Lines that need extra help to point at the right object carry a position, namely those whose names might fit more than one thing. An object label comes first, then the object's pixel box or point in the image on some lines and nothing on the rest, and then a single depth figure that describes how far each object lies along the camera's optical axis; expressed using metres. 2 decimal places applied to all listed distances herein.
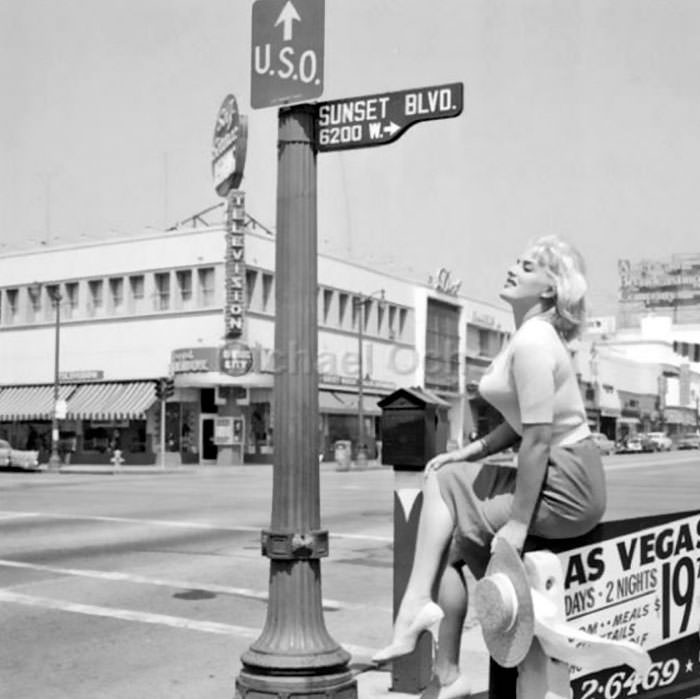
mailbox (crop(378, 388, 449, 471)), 5.23
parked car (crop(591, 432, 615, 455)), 60.92
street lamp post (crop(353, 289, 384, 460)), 49.19
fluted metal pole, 4.89
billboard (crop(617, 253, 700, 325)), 164.38
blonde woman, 3.72
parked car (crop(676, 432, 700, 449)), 92.41
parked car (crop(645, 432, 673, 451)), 82.90
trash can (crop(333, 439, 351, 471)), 43.18
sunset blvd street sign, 4.95
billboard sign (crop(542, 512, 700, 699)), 3.99
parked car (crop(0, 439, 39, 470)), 39.97
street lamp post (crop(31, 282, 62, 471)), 43.31
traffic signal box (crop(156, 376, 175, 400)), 42.28
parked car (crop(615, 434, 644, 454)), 80.19
